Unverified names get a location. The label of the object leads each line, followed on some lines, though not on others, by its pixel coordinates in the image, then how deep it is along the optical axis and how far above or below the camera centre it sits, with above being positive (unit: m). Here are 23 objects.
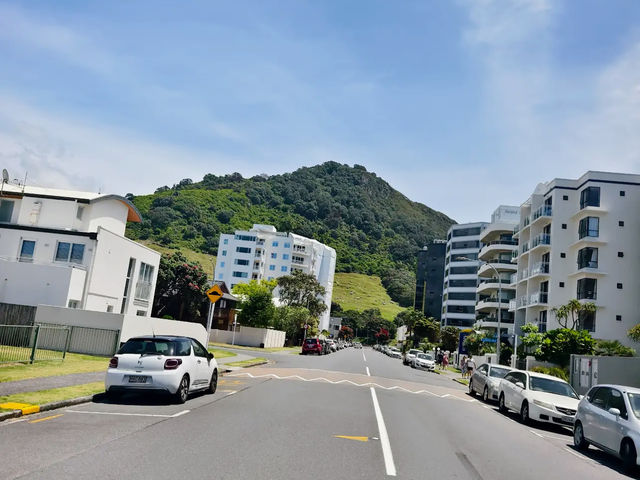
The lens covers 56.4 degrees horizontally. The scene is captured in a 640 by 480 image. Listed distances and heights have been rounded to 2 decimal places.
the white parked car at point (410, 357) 52.28 -1.12
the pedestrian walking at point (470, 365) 38.81 -0.87
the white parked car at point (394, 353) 84.01 -1.54
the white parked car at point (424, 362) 49.28 -1.32
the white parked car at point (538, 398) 16.66 -1.13
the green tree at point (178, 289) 65.50 +3.24
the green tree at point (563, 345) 41.06 +1.14
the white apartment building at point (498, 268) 77.75 +11.36
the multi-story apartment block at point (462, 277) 110.25 +13.55
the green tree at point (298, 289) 83.69 +6.03
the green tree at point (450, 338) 91.75 +1.61
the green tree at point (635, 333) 39.28 +2.39
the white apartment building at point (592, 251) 51.72 +10.20
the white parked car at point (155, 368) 13.25 -1.16
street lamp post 42.38 +0.61
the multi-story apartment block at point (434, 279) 141.25 +15.88
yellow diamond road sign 24.39 +1.17
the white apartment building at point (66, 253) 32.16 +3.15
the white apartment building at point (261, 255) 121.44 +15.09
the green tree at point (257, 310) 62.53 +1.75
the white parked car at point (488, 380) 22.91 -1.08
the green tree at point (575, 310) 48.39 +4.38
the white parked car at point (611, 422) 11.20 -1.12
